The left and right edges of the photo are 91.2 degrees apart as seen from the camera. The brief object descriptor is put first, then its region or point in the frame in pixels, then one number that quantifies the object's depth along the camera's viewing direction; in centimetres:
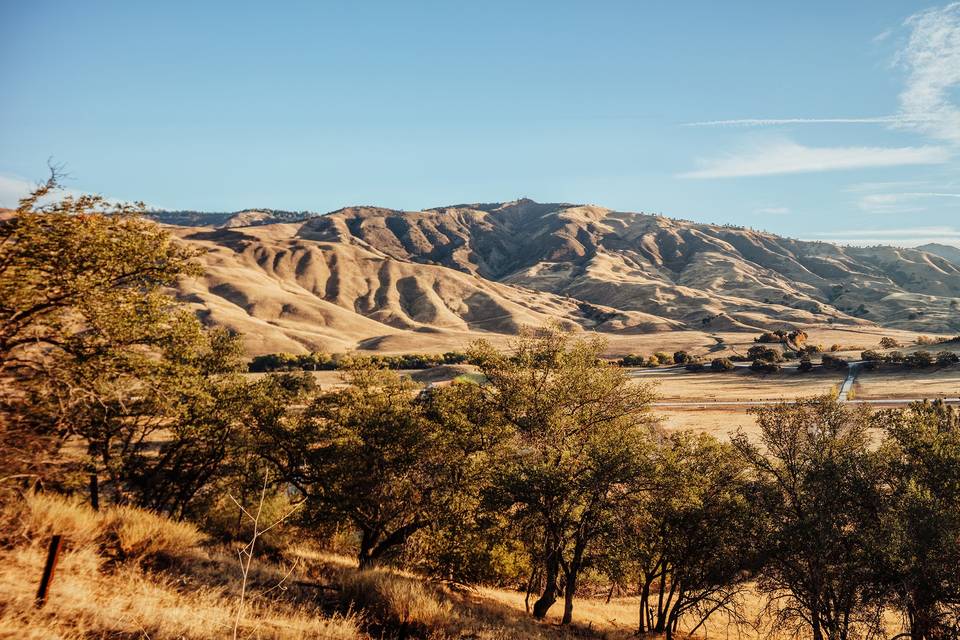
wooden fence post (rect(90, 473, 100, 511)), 2202
